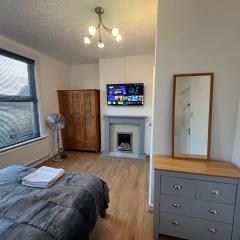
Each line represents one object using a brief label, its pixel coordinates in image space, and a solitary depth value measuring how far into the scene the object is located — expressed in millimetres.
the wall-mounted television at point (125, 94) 3850
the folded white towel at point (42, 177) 1476
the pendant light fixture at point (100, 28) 1873
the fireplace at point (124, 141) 4117
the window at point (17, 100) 2789
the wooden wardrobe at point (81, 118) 4133
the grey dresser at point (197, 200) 1356
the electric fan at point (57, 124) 3680
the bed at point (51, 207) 1007
